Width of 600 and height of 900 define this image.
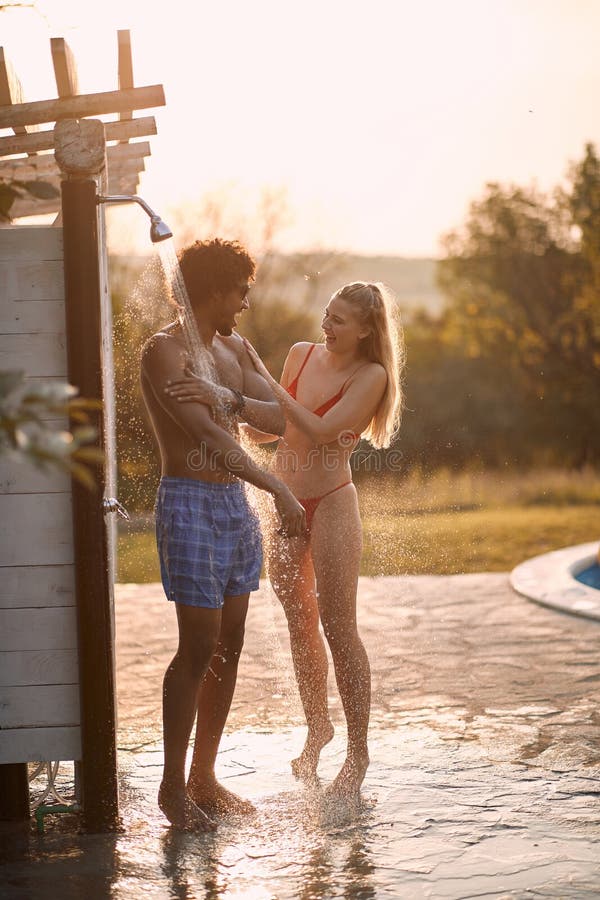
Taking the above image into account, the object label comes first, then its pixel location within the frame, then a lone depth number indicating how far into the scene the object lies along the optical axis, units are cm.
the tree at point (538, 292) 2912
